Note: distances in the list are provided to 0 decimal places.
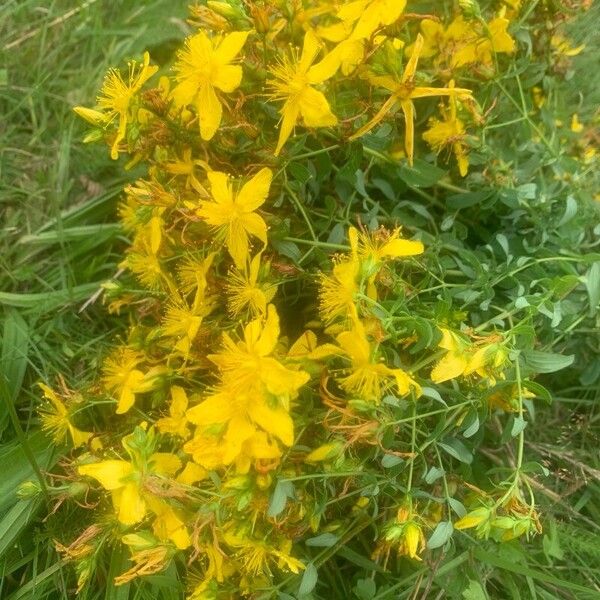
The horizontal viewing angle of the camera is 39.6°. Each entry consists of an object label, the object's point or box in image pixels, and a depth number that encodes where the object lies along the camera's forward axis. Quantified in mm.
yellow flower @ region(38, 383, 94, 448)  222
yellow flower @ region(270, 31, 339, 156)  186
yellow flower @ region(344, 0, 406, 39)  182
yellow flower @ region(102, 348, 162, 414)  205
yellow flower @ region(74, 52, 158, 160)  197
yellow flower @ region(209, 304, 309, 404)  171
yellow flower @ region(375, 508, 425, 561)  184
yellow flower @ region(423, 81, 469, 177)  212
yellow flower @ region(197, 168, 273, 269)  191
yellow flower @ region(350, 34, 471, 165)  187
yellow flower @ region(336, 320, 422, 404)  174
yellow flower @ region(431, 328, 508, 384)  176
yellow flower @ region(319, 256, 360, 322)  182
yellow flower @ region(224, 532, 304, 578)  186
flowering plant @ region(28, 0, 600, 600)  180
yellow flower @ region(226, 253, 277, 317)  196
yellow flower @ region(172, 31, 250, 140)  186
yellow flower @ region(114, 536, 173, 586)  182
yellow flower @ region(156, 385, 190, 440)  202
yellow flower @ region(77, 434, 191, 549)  182
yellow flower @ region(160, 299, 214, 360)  202
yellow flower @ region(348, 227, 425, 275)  183
